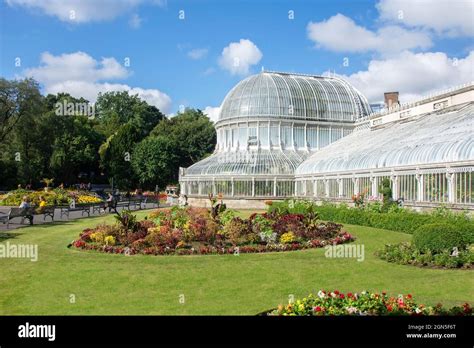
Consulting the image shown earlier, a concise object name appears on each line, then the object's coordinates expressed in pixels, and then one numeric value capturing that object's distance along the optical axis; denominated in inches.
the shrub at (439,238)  617.3
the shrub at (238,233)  766.5
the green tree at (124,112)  3678.6
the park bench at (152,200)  2173.2
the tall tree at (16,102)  2201.0
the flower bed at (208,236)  724.7
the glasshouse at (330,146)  1072.8
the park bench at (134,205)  1747.0
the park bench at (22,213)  1020.3
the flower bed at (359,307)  351.9
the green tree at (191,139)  3297.2
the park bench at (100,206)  1428.4
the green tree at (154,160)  2846.7
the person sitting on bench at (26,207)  1044.0
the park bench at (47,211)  1182.3
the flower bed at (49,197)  1605.6
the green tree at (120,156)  2984.7
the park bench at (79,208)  1364.9
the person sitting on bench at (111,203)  1394.6
